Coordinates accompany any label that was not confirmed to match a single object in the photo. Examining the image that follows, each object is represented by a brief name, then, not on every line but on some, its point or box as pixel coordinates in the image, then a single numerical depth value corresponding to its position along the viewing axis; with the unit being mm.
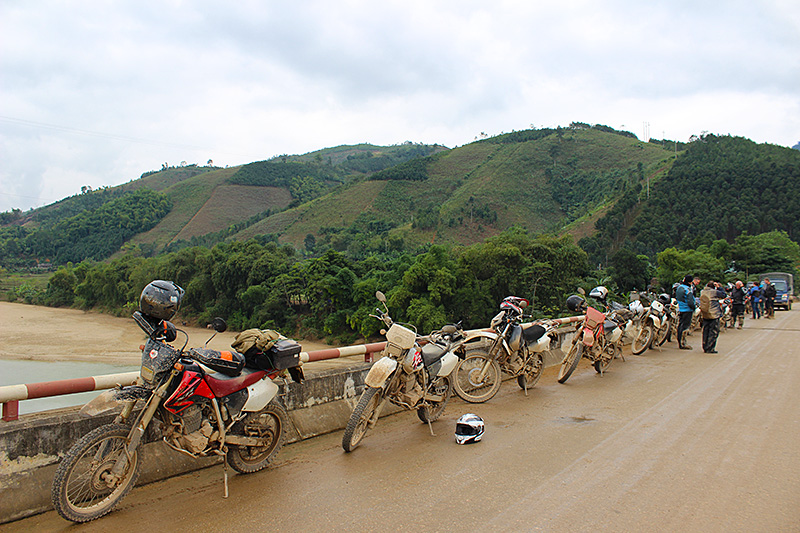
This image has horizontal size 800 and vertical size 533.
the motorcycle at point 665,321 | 12084
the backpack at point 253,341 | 4184
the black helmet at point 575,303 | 8349
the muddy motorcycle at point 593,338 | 8188
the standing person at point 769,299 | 22172
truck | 29997
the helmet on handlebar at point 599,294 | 8727
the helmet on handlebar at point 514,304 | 7199
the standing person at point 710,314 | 11195
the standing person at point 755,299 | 22031
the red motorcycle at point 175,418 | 3357
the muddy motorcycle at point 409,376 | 4781
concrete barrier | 3369
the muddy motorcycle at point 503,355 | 6785
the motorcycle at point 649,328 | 11109
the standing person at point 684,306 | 11828
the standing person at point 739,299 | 17391
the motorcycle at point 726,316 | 16672
